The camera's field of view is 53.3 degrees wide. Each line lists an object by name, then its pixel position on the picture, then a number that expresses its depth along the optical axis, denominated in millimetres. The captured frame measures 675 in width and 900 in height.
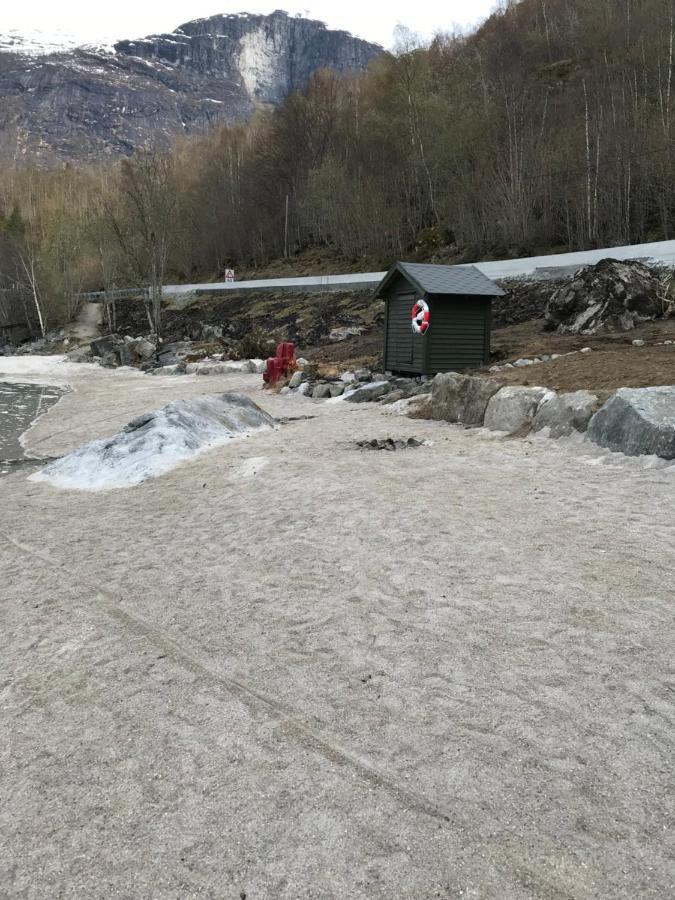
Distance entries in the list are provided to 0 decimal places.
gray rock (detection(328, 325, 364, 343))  26141
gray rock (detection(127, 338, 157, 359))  31172
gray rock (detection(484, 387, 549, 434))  10000
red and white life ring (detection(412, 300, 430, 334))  15469
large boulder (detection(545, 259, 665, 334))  17375
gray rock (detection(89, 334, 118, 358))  32812
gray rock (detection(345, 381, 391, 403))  14461
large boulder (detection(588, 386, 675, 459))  7512
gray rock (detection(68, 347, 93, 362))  32469
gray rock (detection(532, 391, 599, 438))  8961
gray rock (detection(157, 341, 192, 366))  27484
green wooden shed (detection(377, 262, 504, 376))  15586
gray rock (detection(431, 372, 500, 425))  11094
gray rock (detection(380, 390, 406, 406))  13836
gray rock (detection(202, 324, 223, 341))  33500
